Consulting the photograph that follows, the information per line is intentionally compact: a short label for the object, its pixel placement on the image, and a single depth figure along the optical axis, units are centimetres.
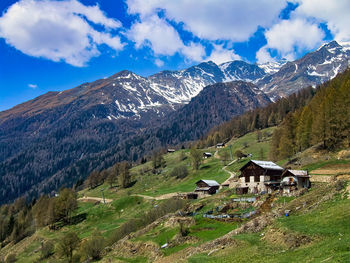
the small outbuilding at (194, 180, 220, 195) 9594
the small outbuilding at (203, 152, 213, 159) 18062
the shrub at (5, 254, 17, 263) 9370
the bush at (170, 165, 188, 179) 14325
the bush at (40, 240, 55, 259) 8656
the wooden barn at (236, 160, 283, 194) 7419
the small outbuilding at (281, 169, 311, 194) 6092
